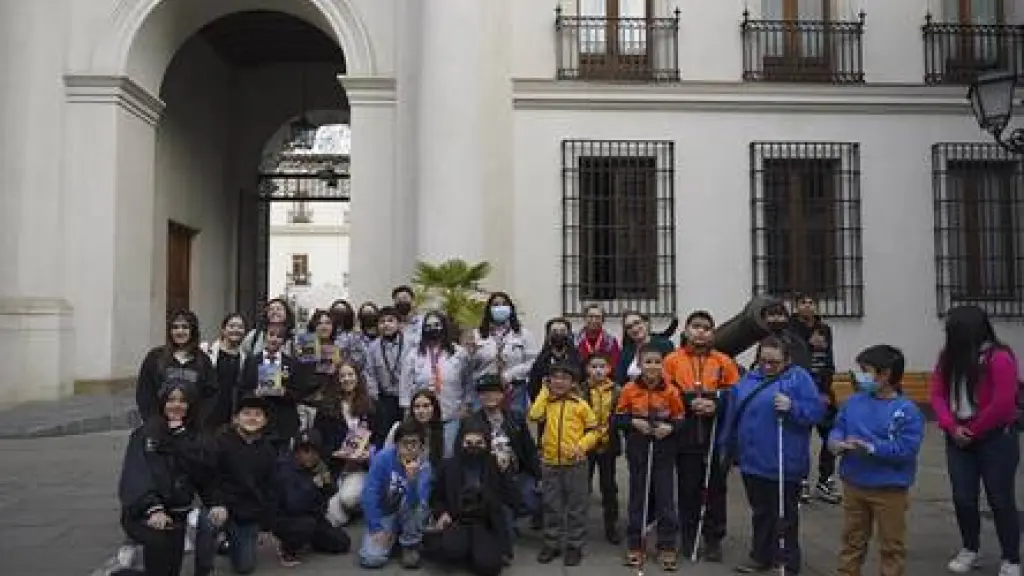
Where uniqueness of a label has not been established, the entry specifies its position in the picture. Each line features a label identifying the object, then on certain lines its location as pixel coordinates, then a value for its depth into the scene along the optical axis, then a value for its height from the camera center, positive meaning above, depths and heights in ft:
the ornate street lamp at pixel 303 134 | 79.30 +14.72
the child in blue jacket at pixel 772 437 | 22.43 -2.49
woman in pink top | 22.33 -2.07
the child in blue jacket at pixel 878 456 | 20.47 -2.62
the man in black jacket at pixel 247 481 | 22.43 -3.43
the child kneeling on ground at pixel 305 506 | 23.70 -4.23
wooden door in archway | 63.67 +3.41
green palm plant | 38.32 +1.24
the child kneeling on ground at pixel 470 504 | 22.93 -4.02
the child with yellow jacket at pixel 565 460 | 24.18 -3.18
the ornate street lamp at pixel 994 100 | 30.25 +6.42
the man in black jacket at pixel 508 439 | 24.17 -2.76
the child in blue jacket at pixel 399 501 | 23.65 -4.07
